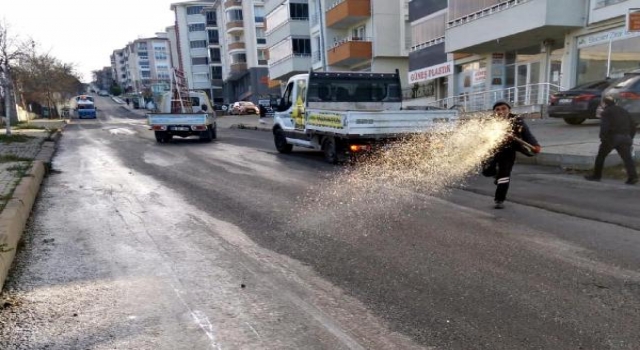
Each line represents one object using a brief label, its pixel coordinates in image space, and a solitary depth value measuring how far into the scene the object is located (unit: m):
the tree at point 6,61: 21.57
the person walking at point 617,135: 7.83
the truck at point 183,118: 18.61
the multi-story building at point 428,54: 27.87
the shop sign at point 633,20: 10.41
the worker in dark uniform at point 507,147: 6.58
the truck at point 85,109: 57.69
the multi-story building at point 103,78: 158.62
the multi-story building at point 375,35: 33.16
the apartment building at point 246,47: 66.12
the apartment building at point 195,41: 85.19
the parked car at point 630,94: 11.60
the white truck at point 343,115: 10.26
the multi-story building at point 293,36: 43.22
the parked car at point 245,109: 49.16
